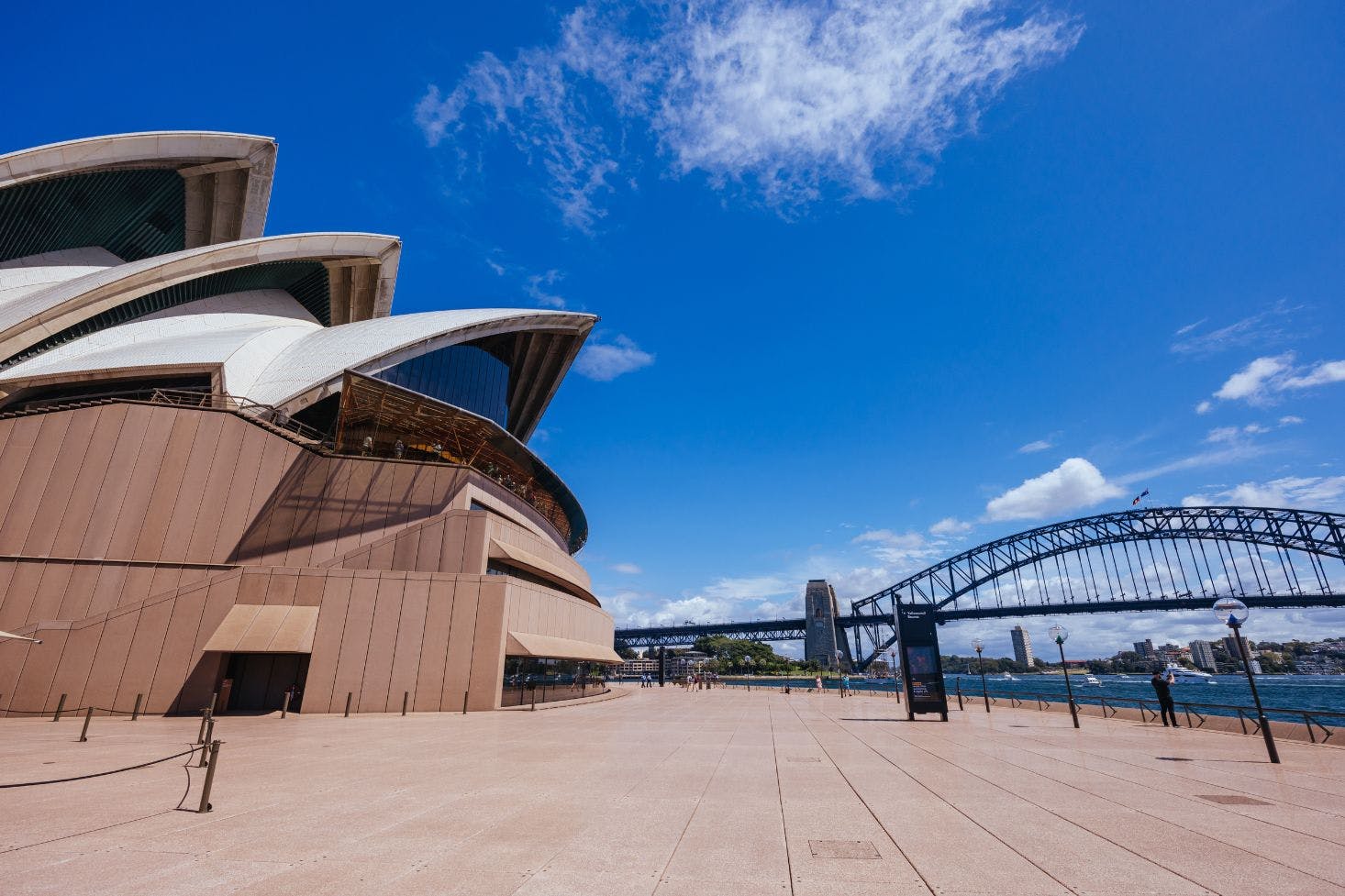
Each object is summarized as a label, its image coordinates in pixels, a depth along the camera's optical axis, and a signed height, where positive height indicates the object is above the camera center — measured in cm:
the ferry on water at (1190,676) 17498 -819
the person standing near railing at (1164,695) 1881 -142
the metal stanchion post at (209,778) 722 -154
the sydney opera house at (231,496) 2220 +694
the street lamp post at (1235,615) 1306 +79
